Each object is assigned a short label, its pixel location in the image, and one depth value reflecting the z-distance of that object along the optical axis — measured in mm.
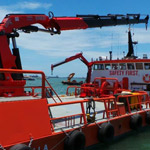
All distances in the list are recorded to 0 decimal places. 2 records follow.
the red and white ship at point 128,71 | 14047
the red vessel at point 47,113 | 5395
